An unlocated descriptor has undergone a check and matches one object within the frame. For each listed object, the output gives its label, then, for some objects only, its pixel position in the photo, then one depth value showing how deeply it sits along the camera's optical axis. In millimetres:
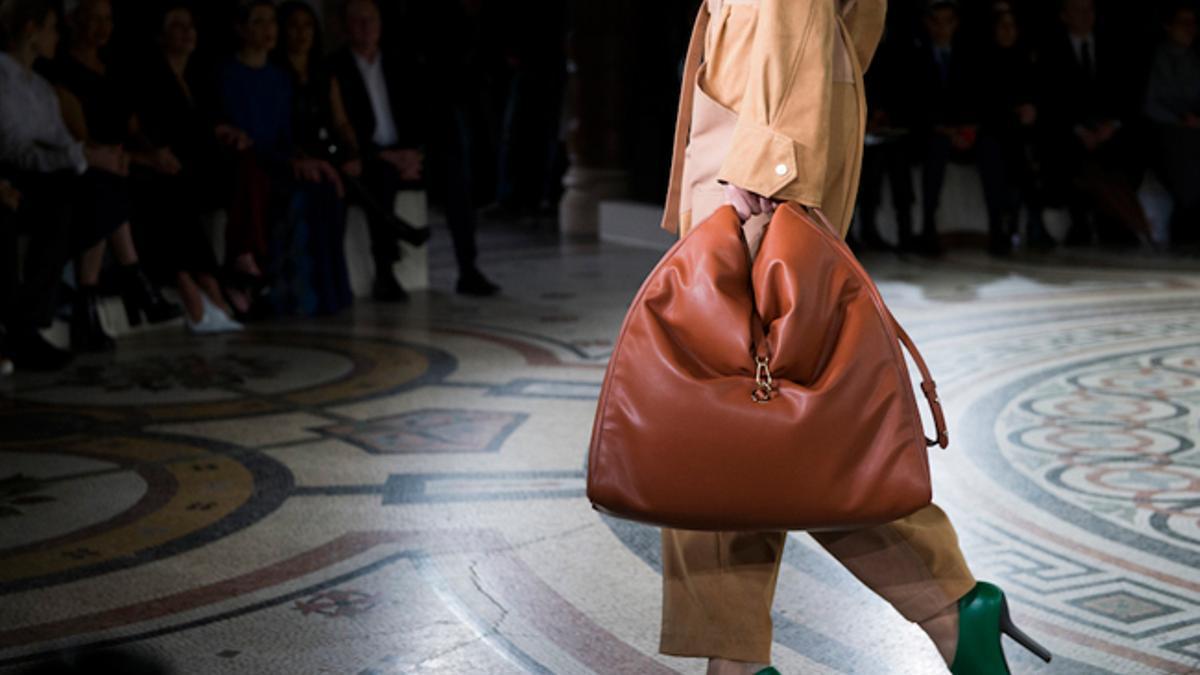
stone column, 10250
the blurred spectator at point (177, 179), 6082
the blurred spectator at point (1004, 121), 8781
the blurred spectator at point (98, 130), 5660
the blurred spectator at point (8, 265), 5160
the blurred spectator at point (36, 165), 5258
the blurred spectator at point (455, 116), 7246
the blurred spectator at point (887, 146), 8641
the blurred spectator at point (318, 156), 6652
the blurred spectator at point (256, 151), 6324
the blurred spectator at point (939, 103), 8695
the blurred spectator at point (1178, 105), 8898
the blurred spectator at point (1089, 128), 9000
